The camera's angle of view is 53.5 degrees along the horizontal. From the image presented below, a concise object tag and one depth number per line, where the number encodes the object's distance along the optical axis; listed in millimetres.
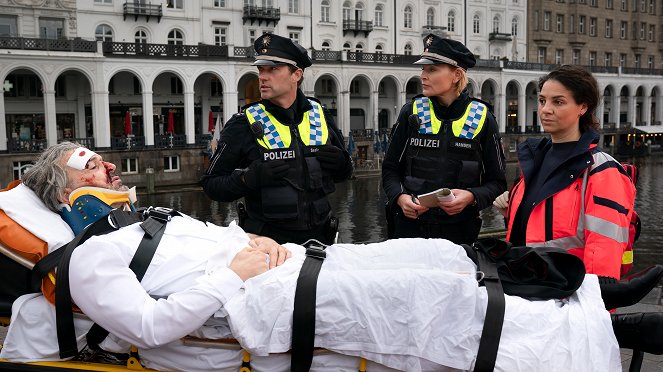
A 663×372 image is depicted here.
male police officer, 4785
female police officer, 5035
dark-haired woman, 3674
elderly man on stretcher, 2967
